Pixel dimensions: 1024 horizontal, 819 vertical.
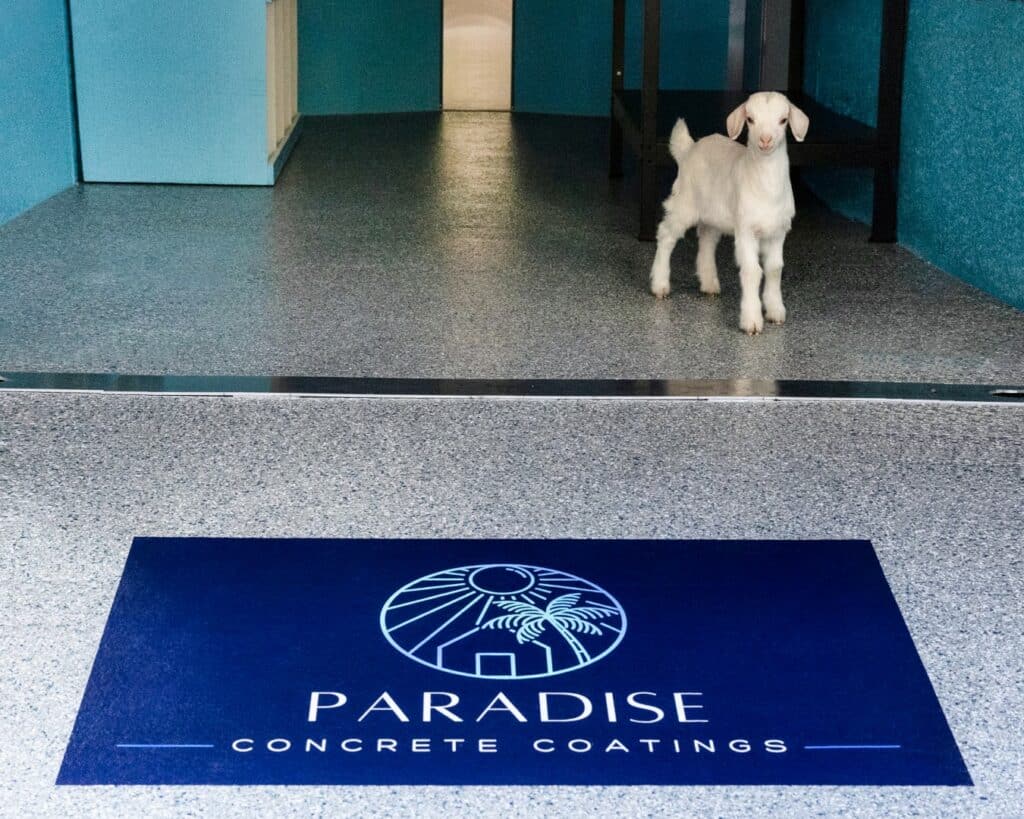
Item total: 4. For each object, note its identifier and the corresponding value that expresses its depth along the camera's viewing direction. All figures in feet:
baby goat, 13.35
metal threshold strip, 11.88
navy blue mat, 6.45
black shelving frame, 17.54
